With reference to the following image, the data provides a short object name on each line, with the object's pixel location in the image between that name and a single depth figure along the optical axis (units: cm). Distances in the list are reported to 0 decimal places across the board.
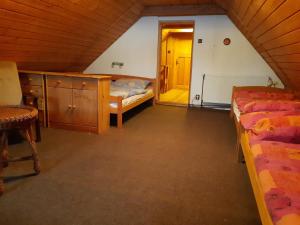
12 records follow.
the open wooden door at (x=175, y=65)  603
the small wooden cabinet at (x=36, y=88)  330
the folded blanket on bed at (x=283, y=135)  169
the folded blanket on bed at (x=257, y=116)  197
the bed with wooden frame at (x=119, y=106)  338
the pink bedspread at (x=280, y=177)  95
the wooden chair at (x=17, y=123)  180
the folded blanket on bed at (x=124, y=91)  389
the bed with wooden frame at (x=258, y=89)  395
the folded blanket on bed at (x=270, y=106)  224
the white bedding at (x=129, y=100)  342
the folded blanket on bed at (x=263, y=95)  316
